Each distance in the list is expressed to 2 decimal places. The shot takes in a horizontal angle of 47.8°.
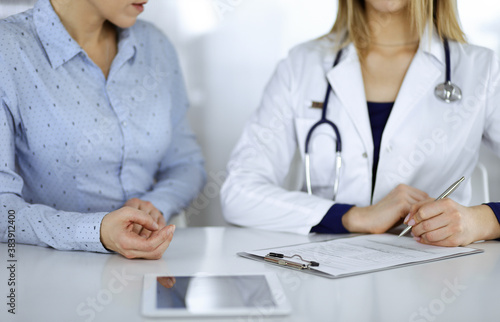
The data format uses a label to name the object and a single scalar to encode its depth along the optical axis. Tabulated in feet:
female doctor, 4.99
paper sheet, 3.45
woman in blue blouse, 4.35
